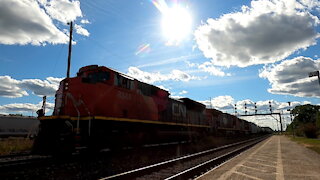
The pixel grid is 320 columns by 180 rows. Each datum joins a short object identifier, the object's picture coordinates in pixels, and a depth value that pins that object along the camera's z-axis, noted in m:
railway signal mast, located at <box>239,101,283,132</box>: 77.69
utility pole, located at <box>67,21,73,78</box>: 19.30
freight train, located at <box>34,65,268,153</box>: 9.29
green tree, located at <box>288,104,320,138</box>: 93.91
